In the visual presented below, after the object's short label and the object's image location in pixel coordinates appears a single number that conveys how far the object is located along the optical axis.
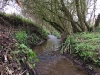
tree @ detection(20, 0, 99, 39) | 5.71
